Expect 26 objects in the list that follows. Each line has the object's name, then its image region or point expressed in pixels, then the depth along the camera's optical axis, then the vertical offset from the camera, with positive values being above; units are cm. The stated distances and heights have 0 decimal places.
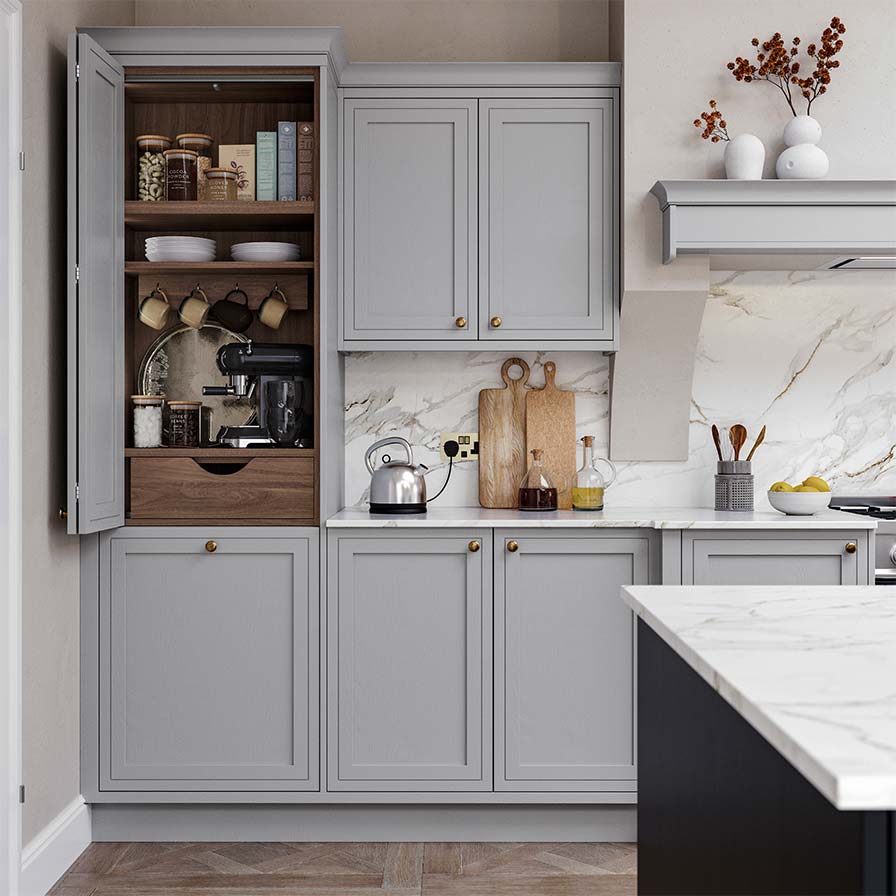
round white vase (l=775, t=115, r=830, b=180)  289 +82
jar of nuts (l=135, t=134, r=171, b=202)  301 +80
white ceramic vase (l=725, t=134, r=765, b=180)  293 +82
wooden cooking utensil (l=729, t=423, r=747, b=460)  328 -1
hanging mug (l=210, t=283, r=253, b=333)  319 +37
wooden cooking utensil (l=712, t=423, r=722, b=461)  333 -1
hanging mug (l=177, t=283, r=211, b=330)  313 +38
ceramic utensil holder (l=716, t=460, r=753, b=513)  320 -17
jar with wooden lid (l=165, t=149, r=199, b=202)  300 +77
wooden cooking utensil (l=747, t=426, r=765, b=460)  327 -3
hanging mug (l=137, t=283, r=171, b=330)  308 +37
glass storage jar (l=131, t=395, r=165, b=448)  299 +2
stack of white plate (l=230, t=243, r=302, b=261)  304 +55
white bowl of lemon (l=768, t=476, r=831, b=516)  301 -19
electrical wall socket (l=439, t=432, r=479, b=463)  343 -4
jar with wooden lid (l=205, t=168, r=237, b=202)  303 +76
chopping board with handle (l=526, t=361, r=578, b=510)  338 +1
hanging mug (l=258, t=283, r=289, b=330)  318 +39
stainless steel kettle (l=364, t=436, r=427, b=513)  307 -18
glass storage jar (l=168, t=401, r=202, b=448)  305 +2
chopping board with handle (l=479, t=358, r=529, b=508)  338 -3
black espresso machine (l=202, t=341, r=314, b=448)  304 +13
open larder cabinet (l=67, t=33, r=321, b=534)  259 +47
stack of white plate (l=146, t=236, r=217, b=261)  301 +56
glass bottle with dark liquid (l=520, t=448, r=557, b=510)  317 -19
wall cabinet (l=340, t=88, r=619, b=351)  310 +68
